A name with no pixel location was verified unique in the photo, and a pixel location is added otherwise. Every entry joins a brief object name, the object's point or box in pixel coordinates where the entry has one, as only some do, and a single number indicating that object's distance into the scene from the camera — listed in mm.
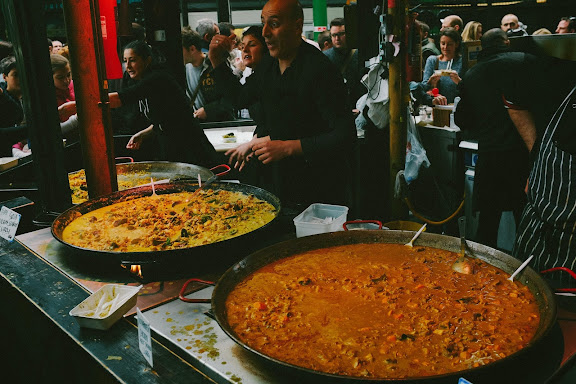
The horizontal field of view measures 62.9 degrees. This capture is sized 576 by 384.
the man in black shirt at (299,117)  3375
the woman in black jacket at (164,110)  4578
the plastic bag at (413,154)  5864
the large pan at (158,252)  2027
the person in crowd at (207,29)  7362
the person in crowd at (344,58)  7254
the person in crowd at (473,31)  8281
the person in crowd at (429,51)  8802
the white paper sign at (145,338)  1489
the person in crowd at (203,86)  6973
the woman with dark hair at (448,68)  7336
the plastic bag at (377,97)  5742
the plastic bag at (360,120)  6320
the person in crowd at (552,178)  2531
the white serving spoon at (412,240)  2250
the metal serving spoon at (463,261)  1984
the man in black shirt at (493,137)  4676
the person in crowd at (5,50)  5862
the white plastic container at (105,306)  1737
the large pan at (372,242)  1213
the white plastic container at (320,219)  2426
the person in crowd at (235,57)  7713
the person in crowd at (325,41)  8992
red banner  4090
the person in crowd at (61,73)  5574
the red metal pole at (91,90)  2699
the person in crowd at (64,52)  7410
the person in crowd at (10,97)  5586
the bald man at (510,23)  9148
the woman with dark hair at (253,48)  4570
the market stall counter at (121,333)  1441
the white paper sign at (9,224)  2721
